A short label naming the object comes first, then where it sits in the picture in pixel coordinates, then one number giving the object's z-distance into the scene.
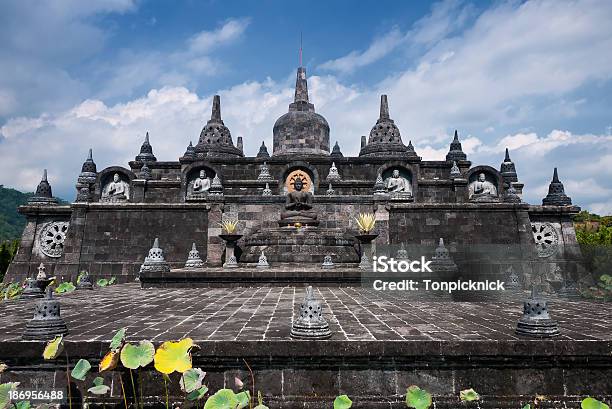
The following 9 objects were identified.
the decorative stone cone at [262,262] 13.52
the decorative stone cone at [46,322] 5.00
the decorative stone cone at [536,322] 5.21
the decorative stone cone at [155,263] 12.05
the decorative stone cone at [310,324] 4.99
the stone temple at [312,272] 4.87
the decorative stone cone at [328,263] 13.12
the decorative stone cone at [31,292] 9.62
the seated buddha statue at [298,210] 16.95
